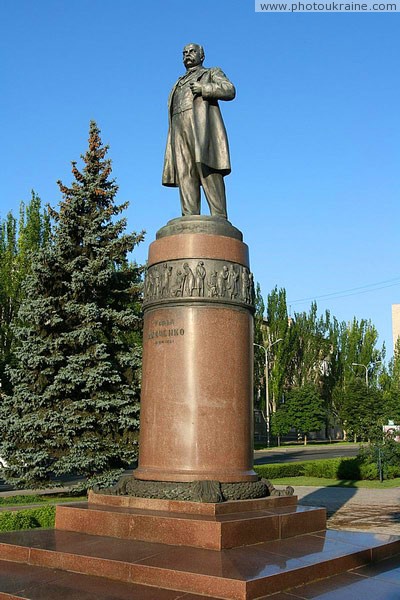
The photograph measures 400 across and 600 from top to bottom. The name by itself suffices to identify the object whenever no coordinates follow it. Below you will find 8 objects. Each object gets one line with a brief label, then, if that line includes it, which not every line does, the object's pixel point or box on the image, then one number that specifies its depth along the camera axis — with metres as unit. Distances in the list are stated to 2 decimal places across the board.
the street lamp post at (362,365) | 57.39
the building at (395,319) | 92.62
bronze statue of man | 8.44
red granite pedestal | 7.38
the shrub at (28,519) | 10.15
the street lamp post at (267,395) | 47.42
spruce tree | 16.50
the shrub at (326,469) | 23.72
